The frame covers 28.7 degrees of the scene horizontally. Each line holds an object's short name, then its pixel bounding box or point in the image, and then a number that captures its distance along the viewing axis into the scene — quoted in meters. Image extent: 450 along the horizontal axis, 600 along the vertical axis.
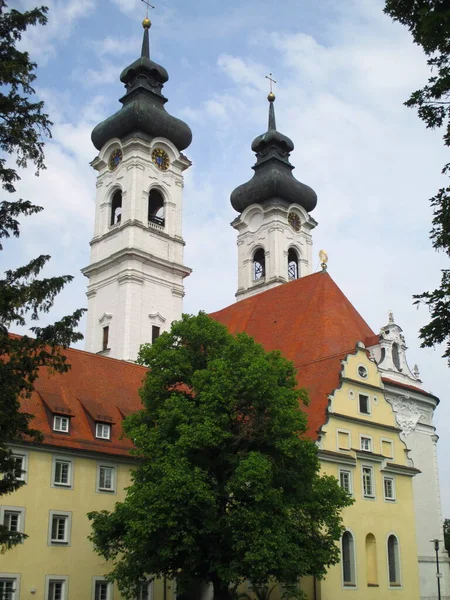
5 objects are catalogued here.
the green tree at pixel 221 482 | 25.72
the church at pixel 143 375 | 30.72
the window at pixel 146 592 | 31.38
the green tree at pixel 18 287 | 17.52
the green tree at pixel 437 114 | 18.30
